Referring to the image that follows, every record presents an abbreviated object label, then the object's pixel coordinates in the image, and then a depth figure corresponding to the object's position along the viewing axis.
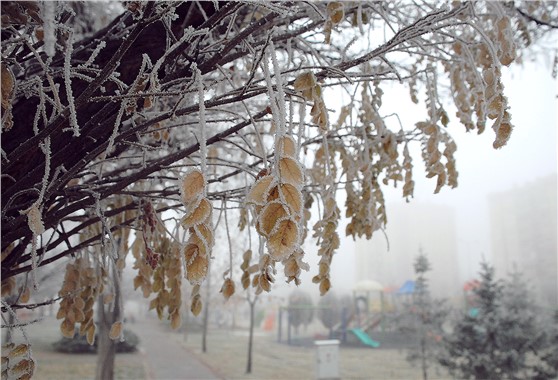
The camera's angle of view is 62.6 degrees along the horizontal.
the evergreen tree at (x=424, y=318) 11.09
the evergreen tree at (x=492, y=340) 8.36
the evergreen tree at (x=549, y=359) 8.19
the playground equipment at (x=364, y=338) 17.00
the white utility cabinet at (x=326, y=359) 9.88
